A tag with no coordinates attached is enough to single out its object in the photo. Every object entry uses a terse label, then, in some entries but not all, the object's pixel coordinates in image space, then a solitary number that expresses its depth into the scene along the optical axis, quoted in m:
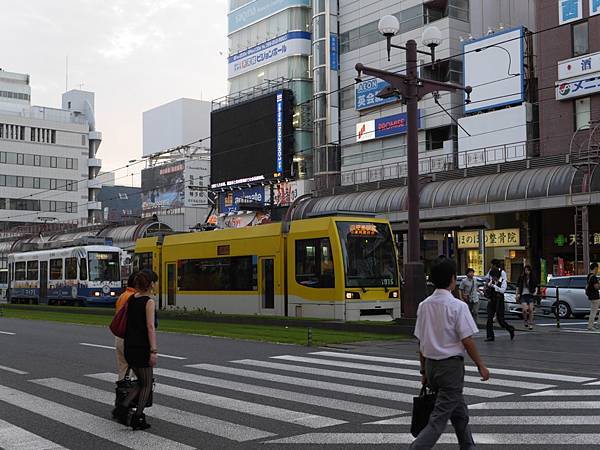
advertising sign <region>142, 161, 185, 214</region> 83.06
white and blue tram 36.88
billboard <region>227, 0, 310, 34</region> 61.33
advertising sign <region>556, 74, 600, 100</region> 37.28
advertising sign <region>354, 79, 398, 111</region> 51.62
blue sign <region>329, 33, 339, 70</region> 56.25
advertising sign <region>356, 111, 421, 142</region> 50.06
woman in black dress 7.72
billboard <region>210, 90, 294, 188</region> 57.59
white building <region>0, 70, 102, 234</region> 109.06
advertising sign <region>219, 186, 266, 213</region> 60.50
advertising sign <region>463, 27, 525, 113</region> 42.06
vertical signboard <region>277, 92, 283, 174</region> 57.25
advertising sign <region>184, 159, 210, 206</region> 81.75
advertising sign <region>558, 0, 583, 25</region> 38.47
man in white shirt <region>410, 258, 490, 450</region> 5.63
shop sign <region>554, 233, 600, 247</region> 37.06
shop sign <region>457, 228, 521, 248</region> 39.62
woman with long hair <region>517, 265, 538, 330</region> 19.55
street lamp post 18.03
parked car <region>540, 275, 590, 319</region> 26.75
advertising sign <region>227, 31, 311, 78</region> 60.00
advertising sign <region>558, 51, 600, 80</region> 37.34
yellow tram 20.91
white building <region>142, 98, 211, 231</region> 81.94
